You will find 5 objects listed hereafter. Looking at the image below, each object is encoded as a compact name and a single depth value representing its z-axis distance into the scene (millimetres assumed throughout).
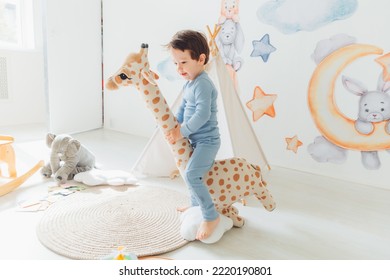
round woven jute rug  1465
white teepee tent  2223
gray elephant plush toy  2176
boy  1516
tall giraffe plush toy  1572
